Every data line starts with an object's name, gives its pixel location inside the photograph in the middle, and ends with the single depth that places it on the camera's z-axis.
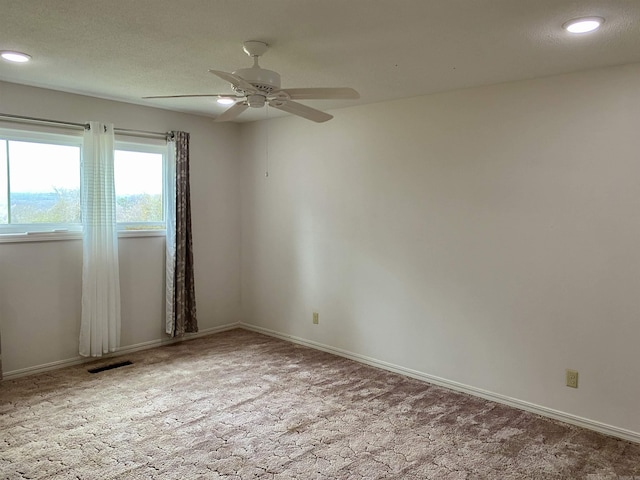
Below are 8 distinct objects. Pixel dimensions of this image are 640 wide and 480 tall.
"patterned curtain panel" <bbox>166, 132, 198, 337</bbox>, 4.85
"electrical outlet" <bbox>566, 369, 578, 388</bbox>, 3.19
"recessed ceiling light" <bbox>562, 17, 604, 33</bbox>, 2.29
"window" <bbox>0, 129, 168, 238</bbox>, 3.89
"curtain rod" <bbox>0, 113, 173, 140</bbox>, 3.80
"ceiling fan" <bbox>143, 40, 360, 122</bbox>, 2.47
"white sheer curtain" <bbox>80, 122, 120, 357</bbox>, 4.20
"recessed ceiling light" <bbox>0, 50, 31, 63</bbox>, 3.00
